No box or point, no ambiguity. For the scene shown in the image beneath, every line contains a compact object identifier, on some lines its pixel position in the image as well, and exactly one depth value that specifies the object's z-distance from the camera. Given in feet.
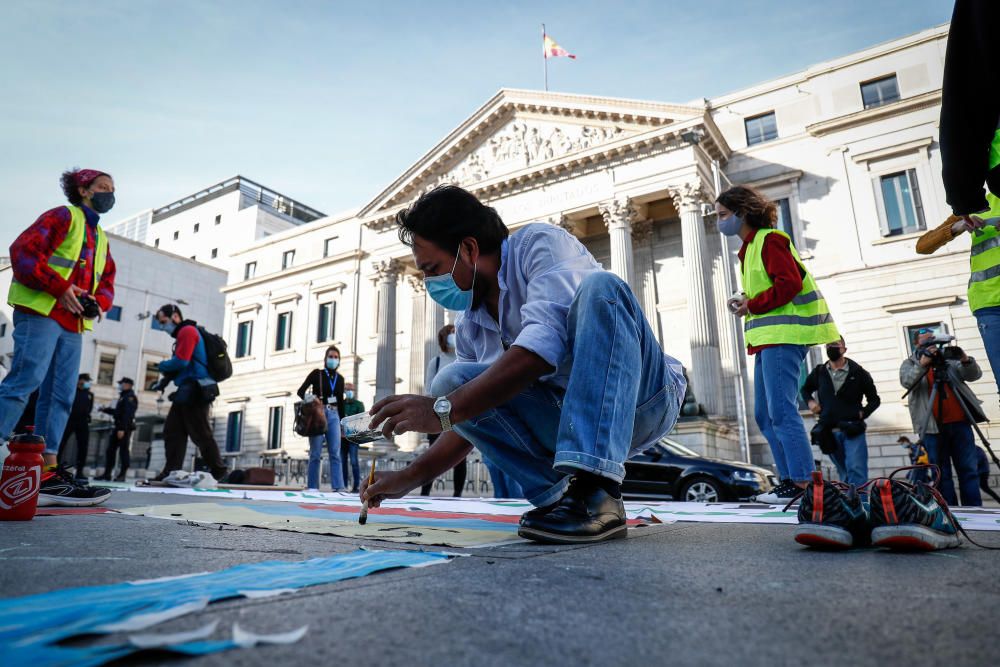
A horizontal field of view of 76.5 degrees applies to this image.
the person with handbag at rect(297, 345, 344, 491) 29.68
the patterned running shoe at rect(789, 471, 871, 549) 5.41
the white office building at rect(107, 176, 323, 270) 147.23
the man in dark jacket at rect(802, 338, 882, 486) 20.83
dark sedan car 28.35
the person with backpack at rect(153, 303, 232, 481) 22.36
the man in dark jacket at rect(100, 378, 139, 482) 41.29
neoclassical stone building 54.44
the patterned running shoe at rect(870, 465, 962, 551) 5.17
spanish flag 77.46
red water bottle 7.50
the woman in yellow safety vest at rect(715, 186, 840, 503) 12.93
